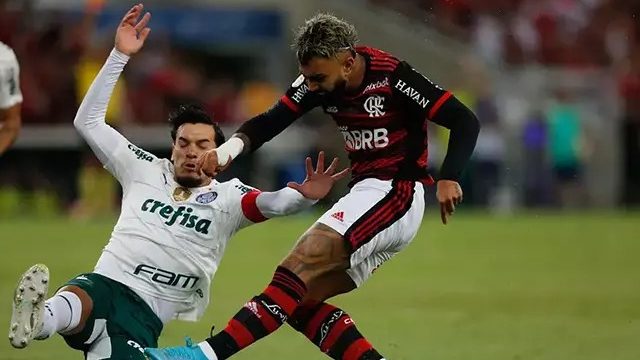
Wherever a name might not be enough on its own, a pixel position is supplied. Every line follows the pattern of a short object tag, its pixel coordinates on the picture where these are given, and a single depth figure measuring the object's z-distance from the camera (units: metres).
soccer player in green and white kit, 16.73
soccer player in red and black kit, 16.62
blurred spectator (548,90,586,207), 54.66
